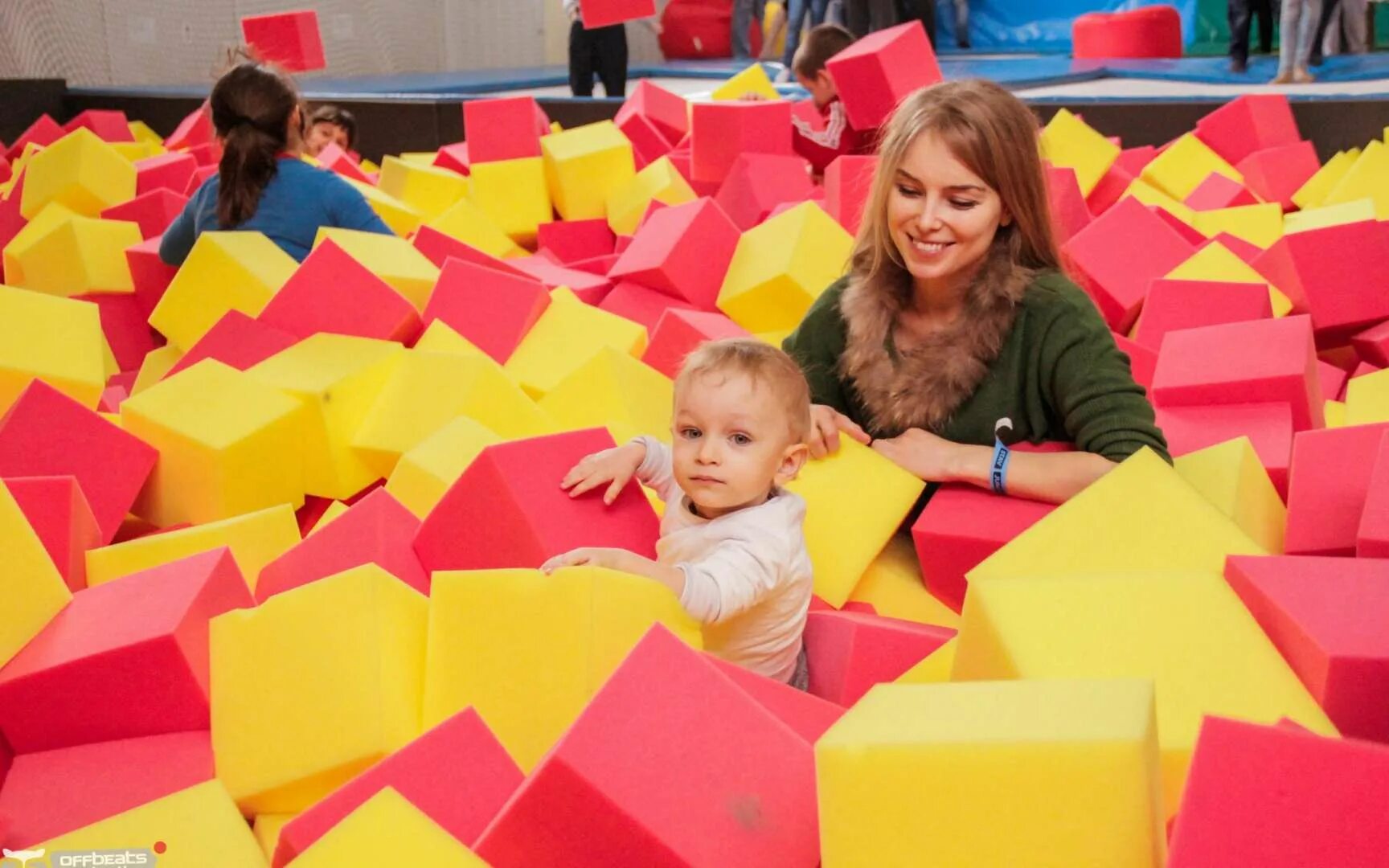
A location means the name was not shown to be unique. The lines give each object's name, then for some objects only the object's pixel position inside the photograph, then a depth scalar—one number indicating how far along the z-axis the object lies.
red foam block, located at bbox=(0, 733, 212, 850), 1.15
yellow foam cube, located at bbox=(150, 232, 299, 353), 2.29
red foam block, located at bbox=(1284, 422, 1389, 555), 1.38
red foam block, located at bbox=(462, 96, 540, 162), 3.42
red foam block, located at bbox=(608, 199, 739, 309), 2.38
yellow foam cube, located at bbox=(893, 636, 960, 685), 1.22
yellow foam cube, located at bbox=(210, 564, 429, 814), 1.15
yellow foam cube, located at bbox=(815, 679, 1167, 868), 0.77
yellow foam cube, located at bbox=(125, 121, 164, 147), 4.84
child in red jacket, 3.40
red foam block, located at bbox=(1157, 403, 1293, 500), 1.60
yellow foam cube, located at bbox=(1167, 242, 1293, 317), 2.22
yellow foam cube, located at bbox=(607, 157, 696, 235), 3.07
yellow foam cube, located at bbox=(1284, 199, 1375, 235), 2.37
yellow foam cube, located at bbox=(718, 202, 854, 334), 2.27
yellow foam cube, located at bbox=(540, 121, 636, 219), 3.26
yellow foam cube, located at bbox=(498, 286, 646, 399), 2.05
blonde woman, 1.52
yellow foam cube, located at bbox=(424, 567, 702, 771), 1.16
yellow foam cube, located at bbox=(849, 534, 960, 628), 1.52
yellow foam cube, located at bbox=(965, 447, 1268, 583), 1.26
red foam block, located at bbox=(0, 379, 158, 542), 1.68
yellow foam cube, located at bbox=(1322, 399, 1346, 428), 1.88
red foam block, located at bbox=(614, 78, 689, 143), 3.76
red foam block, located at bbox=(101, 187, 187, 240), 3.03
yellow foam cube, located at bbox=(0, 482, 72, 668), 1.26
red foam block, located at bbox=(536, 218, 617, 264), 3.20
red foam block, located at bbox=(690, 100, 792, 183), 3.14
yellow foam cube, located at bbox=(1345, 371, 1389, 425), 1.76
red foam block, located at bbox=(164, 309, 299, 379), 2.11
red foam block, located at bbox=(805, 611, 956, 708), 1.29
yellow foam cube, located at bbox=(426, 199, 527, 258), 3.05
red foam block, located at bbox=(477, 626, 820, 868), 0.89
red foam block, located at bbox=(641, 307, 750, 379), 2.07
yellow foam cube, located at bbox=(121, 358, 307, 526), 1.74
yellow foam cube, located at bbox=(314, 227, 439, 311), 2.25
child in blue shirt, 2.58
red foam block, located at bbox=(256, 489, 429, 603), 1.45
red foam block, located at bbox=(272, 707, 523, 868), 1.05
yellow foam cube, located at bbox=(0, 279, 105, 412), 1.92
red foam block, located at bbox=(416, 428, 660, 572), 1.39
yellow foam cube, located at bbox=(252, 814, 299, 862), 1.14
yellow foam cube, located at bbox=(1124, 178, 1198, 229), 2.82
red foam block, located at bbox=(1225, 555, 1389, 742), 1.01
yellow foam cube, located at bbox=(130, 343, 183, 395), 2.30
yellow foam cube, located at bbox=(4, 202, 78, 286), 2.74
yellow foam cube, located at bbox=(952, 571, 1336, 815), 0.99
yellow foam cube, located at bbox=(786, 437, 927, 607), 1.49
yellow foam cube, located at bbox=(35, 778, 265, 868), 1.04
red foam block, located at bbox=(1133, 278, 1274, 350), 2.11
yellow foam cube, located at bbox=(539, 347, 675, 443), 1.78
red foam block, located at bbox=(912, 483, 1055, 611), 1.47
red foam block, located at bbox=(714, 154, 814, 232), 3.04
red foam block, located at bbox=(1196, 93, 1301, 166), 3.31
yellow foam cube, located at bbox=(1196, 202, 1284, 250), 2.71
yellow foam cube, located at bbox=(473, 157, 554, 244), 3.31
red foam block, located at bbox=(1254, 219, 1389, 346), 2.23
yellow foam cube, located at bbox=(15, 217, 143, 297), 2.65
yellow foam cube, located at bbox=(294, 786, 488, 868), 0.90
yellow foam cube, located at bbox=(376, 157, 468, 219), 3.44
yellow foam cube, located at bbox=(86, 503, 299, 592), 1.52
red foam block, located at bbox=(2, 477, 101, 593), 1.47
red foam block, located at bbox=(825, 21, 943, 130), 3.03
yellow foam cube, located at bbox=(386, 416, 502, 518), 1.58
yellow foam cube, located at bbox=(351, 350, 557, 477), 1.78
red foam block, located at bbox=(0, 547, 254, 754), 1.21
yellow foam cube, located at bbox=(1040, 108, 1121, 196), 3.08
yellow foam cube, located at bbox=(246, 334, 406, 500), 1.84
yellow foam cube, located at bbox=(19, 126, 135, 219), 3.20
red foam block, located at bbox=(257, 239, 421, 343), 2.15
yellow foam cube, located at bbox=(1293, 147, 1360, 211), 3.00
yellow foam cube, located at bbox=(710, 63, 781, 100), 3.77
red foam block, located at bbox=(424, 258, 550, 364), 2.13
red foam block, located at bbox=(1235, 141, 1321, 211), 3.14
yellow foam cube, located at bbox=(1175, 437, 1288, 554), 1.42
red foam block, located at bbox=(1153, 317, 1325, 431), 1.68
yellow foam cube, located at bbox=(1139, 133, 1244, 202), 3.18
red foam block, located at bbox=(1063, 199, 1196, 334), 2.33
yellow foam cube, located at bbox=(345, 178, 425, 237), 3.08
